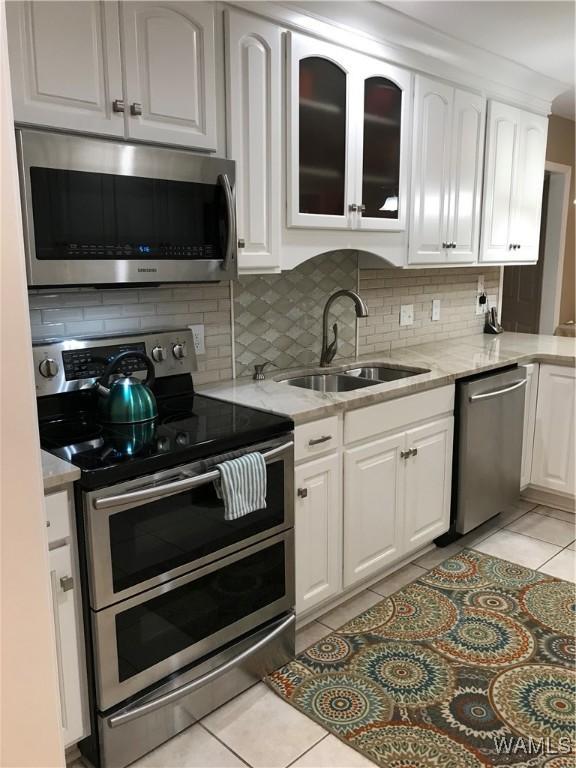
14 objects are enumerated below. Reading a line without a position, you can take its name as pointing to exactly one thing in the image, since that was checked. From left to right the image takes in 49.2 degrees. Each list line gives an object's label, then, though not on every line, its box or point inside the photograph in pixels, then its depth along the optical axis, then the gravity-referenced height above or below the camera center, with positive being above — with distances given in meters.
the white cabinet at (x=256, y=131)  2.23 +0.49
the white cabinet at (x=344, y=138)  2.48 +0.53
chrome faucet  2.89 -0.34
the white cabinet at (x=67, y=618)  1.61 -0.91
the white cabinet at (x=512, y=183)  3.56 +0.48
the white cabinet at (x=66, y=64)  1.70 +0.56
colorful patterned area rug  1.92 -1.42
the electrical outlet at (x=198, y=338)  2.57 -0.29
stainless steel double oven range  1.70 -0.84
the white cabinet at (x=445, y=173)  3.06 +0.47
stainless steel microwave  1.76 +0.17
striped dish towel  1.90 -0.66
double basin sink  2.97 -0.54
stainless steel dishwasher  3.04 -0.90
